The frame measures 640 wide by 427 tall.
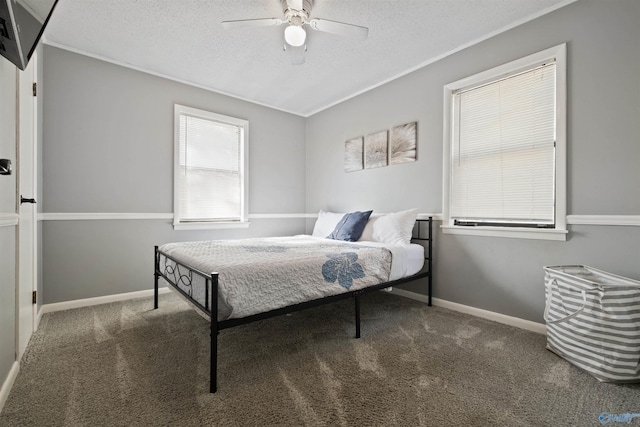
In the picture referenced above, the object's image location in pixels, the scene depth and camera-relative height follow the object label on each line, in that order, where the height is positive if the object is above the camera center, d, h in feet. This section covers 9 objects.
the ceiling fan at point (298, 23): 7.13 +4.60
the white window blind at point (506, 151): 7.95 +1.81
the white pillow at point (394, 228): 9.85 -0.55
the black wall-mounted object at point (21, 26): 3.89 +2.68
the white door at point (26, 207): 6.16 +0.08
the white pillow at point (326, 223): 12.36 -0.49
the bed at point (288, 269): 5.61 -1.35
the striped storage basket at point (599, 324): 5.32 -2.12
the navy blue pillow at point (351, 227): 10.79 -0.57
